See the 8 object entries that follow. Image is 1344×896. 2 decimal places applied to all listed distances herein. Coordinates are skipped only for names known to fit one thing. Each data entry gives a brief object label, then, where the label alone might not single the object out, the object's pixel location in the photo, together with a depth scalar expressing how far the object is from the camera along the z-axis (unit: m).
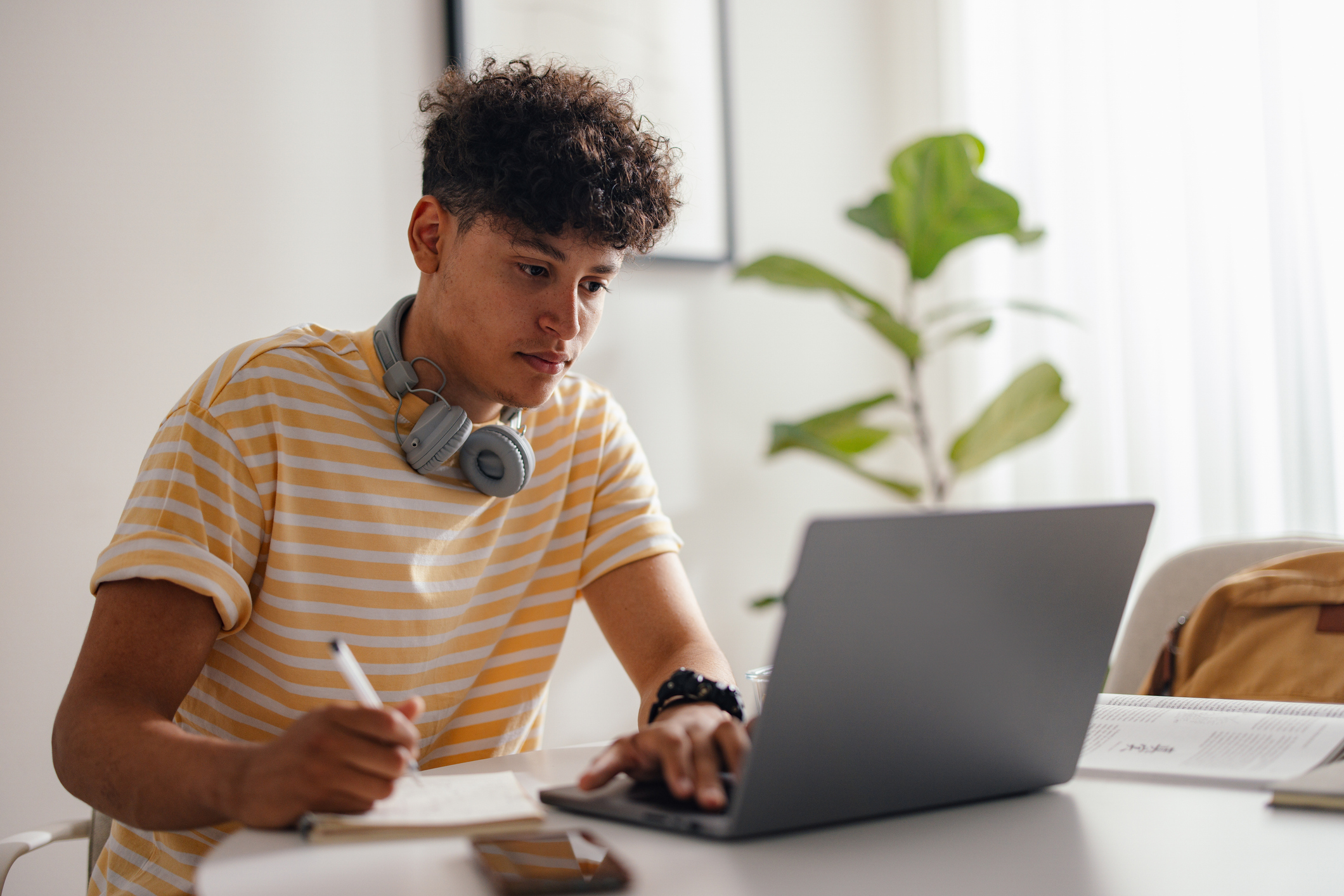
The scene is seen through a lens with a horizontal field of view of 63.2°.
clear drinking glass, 0.76
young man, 0.98
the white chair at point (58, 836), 1.04
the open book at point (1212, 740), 0.86
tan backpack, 1.28
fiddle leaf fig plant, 2.18
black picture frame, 2.38
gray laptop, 0.64
